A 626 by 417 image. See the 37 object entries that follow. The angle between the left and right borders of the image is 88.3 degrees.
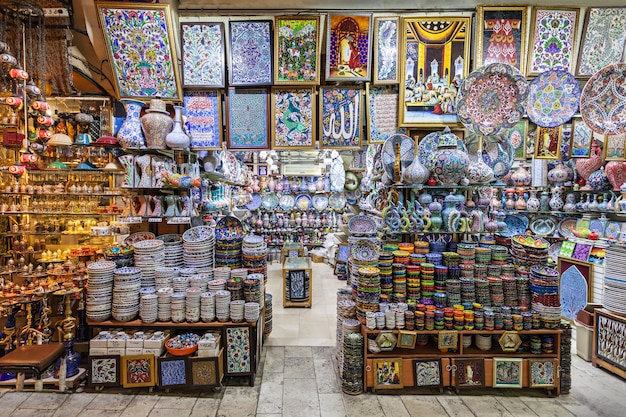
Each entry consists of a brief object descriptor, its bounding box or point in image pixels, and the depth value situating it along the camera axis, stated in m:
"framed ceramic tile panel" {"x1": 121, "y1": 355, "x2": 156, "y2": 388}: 2.58
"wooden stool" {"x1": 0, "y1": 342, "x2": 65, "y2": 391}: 2.50
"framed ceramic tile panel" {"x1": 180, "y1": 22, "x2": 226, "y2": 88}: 3.03
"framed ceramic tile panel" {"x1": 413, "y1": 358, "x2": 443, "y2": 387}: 2.63
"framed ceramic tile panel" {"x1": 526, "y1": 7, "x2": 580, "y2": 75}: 2.96
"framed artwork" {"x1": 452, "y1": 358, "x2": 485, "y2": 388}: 2.63
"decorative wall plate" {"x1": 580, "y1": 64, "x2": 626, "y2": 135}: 2.80
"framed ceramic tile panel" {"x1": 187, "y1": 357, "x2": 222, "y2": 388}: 2.55
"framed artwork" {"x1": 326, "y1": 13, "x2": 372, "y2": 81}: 3.00
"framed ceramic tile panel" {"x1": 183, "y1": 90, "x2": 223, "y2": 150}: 3.24
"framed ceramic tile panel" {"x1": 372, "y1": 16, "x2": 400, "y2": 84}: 3.01
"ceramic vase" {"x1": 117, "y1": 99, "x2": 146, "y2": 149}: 2.99
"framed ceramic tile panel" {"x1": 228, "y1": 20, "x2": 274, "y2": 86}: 3.03
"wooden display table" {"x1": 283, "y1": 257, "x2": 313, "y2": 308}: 4.77
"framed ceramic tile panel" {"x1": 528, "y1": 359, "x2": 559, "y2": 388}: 2.61
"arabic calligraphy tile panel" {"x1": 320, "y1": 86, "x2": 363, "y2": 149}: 3.21
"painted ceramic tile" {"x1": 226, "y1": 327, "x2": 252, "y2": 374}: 2.71
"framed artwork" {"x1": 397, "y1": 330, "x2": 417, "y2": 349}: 2.64
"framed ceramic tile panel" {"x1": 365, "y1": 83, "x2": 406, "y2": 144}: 3.19
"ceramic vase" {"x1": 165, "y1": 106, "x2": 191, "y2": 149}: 3.01
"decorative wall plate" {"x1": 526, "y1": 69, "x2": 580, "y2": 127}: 2.92
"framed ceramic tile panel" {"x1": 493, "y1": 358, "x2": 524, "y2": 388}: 2.63
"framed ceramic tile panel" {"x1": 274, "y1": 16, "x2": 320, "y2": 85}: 2.98
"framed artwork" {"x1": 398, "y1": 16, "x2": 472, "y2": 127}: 3.00
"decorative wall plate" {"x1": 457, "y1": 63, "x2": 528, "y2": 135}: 2.86
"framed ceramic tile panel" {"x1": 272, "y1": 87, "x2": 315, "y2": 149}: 3.19
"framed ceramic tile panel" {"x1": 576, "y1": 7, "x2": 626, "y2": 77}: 2.94
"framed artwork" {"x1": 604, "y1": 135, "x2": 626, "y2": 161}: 3.40
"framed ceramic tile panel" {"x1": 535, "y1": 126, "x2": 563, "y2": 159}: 3.36
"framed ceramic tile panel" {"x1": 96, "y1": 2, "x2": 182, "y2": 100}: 2.85
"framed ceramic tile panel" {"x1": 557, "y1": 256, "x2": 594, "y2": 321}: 3.87
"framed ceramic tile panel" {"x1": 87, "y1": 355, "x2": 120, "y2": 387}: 2.57
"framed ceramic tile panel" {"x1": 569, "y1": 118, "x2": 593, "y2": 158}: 3.48
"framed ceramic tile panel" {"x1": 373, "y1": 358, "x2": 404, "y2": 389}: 2.62
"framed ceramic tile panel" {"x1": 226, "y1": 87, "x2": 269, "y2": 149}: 3.21
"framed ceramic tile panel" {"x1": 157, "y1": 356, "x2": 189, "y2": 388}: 2.56
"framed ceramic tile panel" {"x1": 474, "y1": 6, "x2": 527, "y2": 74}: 2.98
